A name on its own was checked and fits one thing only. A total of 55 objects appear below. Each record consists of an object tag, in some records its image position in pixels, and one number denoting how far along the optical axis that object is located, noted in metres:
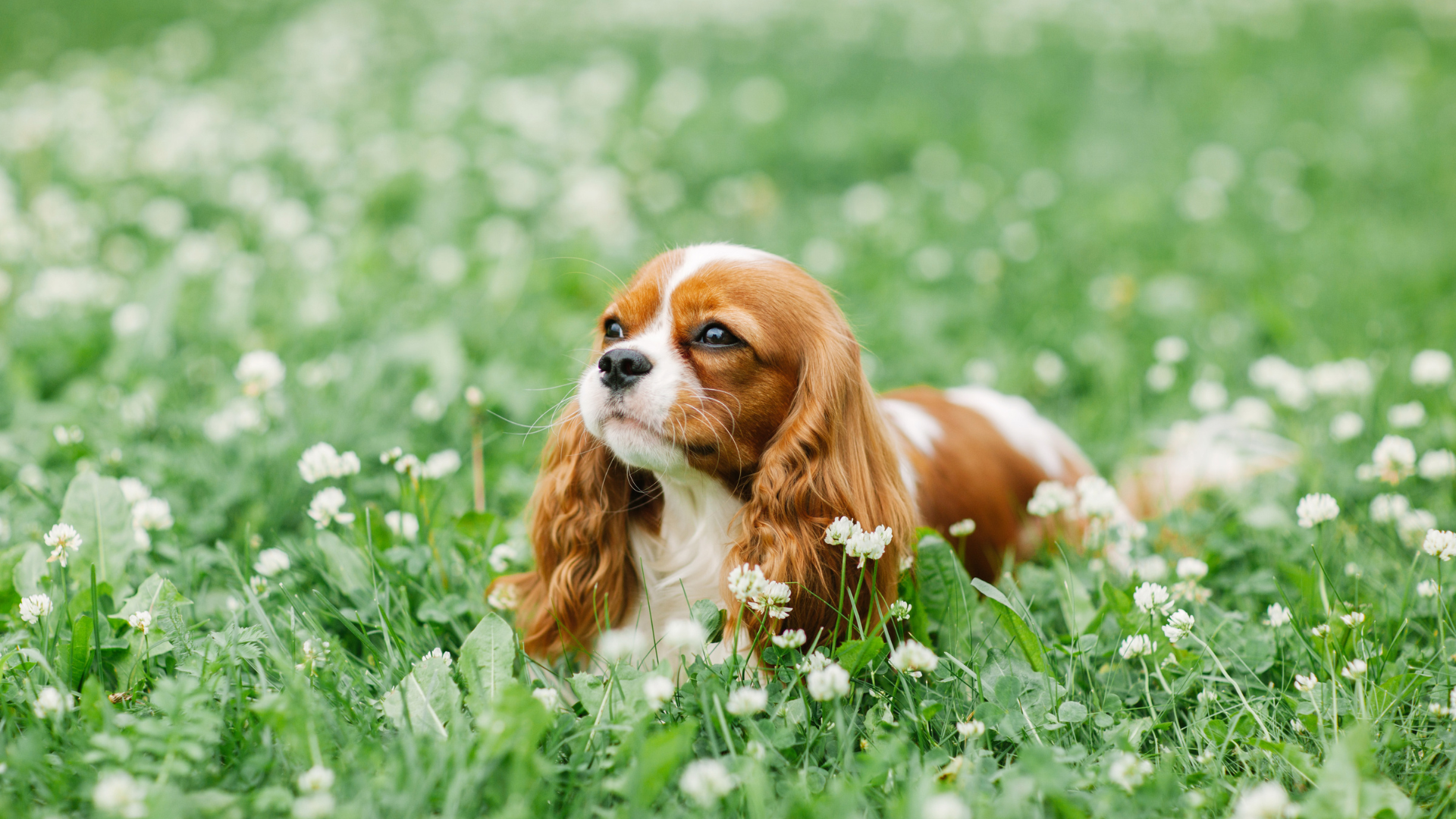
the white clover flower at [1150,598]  2.12
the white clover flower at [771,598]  1.98
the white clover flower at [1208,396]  3.56
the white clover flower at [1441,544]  2.07
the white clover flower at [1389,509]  2.66
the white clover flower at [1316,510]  2.26
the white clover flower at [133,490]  2.57
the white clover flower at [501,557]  2.65
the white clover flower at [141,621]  2.04
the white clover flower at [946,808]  1.53
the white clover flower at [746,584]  1.96
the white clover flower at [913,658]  1.93
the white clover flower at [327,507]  2.41
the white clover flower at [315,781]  1.63
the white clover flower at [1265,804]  1.60
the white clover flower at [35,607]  2.06
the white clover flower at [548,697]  1.96
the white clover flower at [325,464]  2.48
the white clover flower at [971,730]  1.96
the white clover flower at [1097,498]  2.57
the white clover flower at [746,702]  1.84
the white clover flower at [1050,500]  2.55
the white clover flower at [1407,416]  3.06
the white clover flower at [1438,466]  2.89
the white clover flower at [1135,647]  2.13
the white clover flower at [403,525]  2.58
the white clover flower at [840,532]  2.04
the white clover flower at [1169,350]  3.63
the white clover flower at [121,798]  1.51
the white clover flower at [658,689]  1.84
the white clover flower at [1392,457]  2.62
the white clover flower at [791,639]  1.97
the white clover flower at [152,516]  2.53
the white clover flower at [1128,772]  1.74
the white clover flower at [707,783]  1.62
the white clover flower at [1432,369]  3.28
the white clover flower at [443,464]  2.78
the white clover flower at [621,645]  1.77
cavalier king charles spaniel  2.18
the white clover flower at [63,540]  2.13
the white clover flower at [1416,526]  2.62
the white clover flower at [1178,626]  2.09
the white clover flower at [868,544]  2.00
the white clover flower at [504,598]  2.43
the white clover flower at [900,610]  2.12
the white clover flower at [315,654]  2.05
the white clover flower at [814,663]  1.97
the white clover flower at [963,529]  2.34
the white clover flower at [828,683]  1.81
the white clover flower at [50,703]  1.85
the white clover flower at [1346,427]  3.18
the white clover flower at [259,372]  2.94
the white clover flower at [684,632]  1.79
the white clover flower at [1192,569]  2.41
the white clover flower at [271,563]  2.38
